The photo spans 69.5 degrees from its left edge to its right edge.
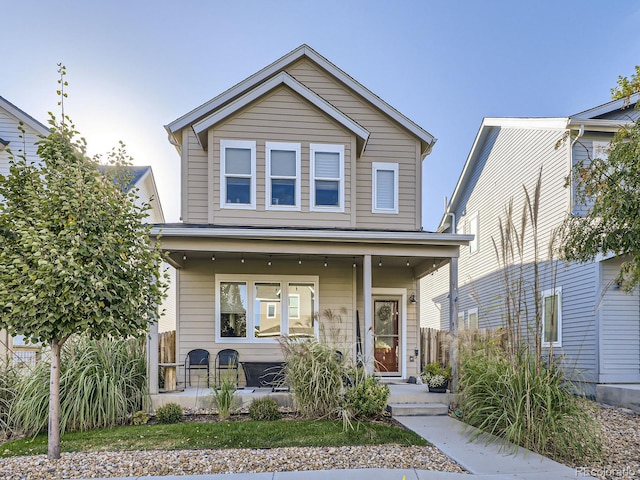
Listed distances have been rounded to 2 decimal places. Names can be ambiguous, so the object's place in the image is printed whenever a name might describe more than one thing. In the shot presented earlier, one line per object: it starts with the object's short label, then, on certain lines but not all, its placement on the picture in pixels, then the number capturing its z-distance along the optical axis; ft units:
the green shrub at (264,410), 24.16
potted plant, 28.22
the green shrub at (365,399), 23.07
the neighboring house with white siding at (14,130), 41.88
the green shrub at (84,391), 21.67
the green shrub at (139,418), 23.50
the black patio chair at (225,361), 32.30
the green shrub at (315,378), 23.13
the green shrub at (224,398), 24.49
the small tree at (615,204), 16.34
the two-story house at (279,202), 33.68
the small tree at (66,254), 16.14
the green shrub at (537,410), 17.46
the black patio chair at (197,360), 32.83
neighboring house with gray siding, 34.19
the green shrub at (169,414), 23.90
